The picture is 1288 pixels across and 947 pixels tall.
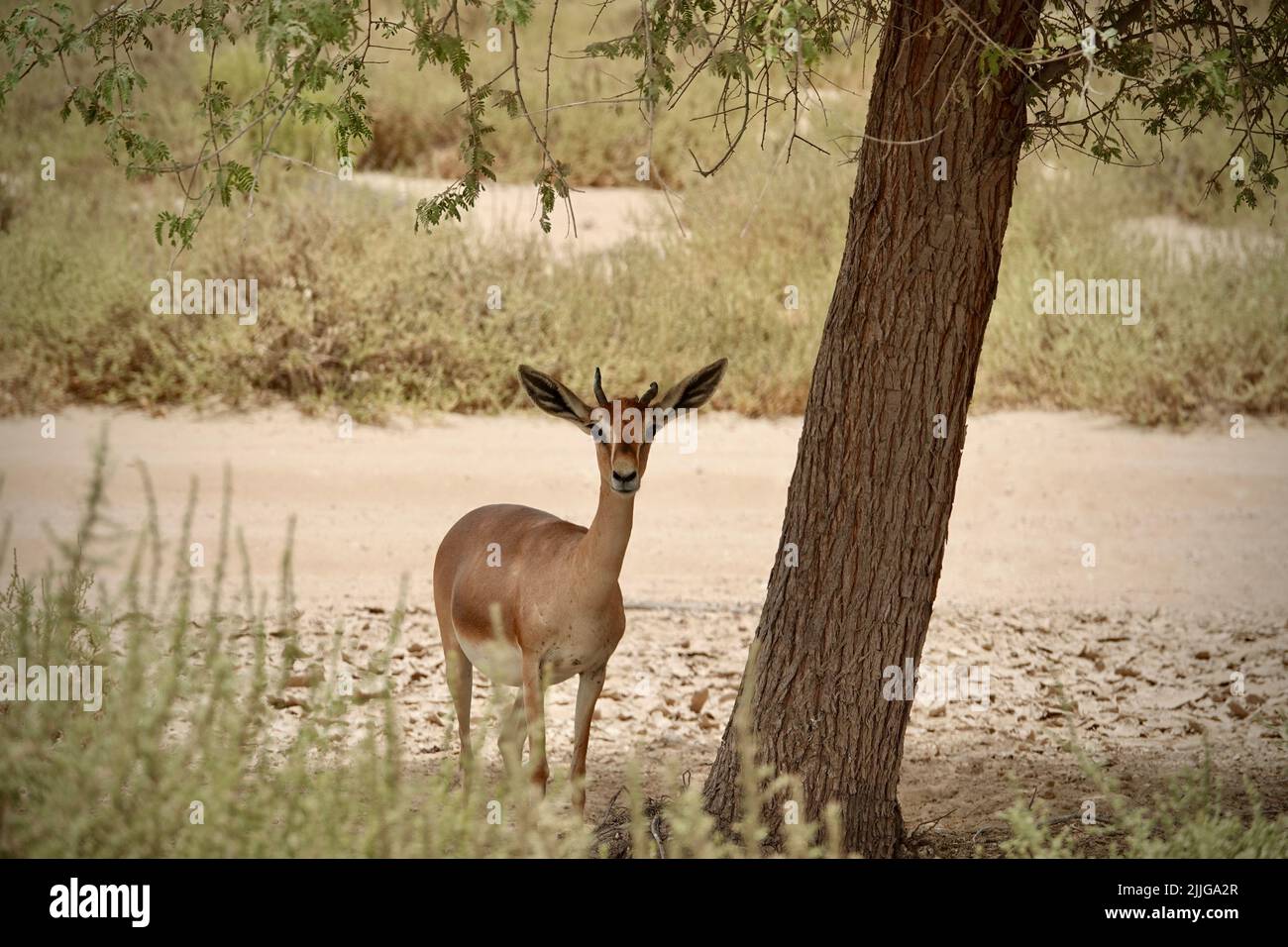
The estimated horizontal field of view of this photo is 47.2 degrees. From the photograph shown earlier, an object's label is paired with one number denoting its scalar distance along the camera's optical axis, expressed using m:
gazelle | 4.72
